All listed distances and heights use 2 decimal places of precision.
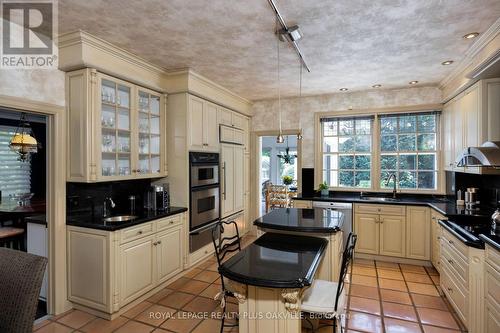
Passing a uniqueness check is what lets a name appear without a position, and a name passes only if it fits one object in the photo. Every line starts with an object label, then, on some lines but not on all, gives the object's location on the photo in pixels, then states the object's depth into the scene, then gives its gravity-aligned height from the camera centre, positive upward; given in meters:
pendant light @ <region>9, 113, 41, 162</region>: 3.66 +0.28
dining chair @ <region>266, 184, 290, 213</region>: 7.14 -0.87
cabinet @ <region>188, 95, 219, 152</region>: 3.64 +0.56
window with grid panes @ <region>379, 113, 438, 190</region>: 4.39 +0.24
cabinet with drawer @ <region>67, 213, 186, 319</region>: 2.54 -1.01
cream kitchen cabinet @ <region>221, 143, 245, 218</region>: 4.42 -0.25
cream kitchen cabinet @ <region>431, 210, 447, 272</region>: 3.42 -0.99
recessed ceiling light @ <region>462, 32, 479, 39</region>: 2.49 +1.20
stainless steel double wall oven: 3.68 -0.48
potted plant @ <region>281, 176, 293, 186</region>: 8.09 -0.47
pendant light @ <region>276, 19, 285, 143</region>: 2.68 +1.19
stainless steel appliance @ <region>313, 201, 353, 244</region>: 4.20 -0.73
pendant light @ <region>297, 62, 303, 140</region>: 4.27 +1.12
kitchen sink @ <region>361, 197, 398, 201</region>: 4.28 -0.55
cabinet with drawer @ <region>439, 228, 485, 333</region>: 2.12 -1.01
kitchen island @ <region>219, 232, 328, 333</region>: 1.47 -0.65
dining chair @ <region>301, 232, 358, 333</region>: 1.76 -0.92
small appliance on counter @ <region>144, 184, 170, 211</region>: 3.43 -0.43
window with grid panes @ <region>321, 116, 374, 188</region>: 4.77 +0.24
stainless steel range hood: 2.28 +0.08
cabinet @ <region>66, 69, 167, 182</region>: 2.65 +0.39
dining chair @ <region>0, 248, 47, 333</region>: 1.29 -0.62
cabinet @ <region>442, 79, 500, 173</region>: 2.83 +0.52
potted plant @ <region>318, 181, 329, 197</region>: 4.71 -0.43
